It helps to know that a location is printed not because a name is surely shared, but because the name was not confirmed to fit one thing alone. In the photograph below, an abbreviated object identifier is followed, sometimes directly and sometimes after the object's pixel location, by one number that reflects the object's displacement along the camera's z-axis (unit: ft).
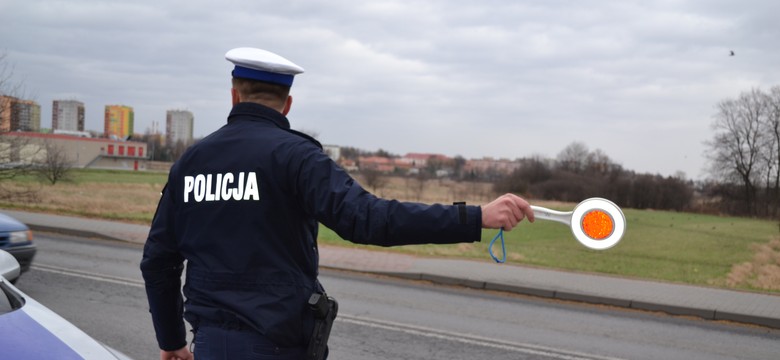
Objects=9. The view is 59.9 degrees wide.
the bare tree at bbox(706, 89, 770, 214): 253.85
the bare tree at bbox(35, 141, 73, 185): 77.12
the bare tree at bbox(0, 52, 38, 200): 66.13
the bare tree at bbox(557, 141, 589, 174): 324.99
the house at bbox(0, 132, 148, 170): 370.12
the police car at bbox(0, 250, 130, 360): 9.95
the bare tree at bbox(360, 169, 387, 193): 203.60
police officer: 6.79
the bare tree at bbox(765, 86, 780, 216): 250.08
